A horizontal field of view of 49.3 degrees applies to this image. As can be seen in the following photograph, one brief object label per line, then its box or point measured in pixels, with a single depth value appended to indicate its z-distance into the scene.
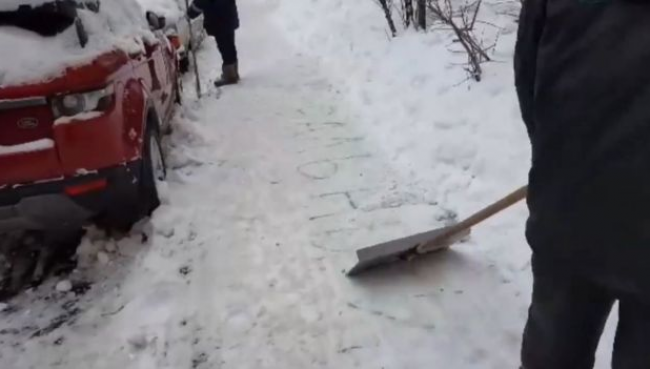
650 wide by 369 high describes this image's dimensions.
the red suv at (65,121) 3.72
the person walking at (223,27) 8.99
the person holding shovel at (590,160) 1.67
